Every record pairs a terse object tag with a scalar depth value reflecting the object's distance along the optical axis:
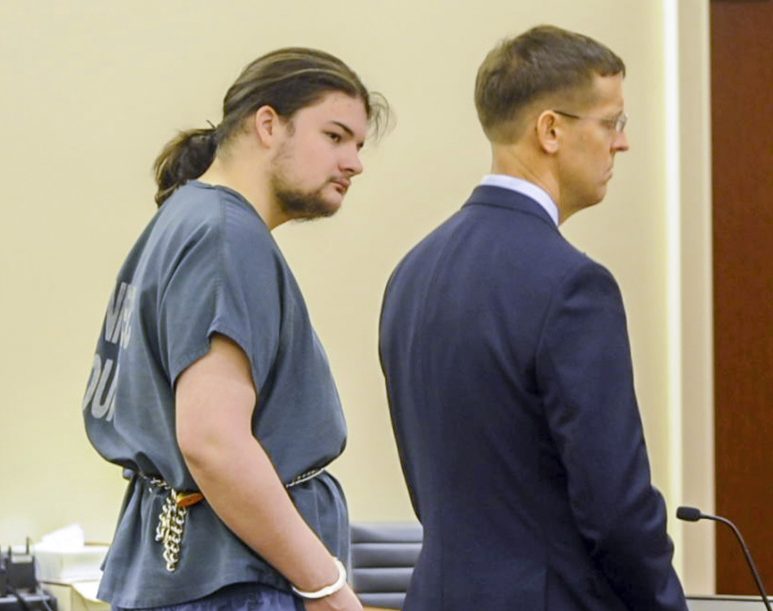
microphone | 4.34
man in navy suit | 3.33
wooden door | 8.87
